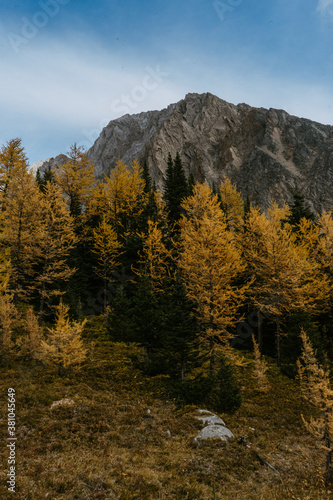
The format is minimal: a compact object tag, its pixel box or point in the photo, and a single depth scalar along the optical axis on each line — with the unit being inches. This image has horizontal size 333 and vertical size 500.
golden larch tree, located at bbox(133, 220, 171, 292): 816.9
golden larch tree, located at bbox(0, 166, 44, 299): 722.8
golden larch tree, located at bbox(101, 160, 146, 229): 1284.4
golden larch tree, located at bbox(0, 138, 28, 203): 829.8
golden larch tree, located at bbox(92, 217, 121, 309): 1000.2
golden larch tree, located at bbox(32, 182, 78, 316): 749.3
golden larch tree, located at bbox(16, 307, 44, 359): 569.6
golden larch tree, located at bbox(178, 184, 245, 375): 572.4
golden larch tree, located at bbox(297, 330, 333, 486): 349.1
